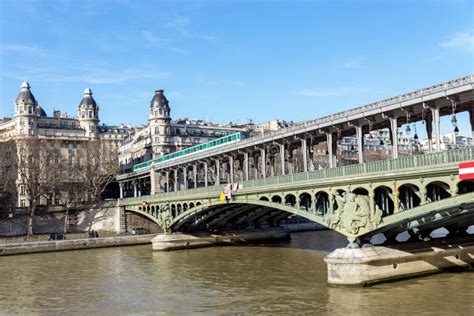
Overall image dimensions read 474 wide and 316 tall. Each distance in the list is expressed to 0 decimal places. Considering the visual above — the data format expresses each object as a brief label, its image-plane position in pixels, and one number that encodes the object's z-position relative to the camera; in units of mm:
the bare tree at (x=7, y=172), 82875
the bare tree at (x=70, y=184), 88738
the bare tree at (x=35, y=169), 79938
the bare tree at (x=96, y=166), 93625
